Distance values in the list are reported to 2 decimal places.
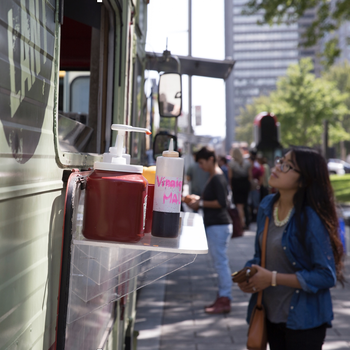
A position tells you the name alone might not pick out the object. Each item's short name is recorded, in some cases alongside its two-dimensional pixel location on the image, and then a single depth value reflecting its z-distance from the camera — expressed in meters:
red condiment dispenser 1.41
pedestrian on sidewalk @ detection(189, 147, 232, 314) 5.52
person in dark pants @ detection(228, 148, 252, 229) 10.65
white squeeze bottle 1.52
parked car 43.19
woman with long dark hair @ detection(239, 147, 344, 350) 2.59
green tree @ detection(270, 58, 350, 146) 34.09
